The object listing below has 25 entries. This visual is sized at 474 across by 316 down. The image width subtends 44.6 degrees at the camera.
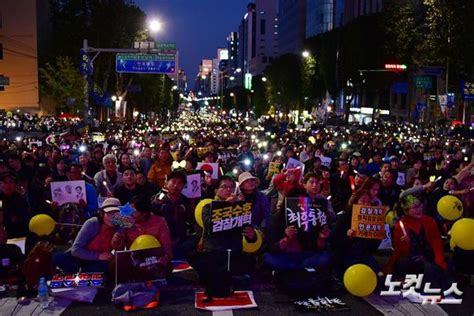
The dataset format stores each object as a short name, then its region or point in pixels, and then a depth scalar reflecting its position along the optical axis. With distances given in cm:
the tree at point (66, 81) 4409
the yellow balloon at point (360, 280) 748
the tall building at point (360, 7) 6850
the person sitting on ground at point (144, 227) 748
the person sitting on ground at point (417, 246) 786
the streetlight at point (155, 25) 2922
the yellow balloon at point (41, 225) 912
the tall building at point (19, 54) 4831
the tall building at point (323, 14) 8988
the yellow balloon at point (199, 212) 939
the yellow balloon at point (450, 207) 979
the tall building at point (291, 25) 11631
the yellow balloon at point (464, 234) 822
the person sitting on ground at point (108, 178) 1114
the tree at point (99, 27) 4781
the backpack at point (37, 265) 748
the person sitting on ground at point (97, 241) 742
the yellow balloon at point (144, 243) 714
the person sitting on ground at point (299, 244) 799
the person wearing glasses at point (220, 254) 754
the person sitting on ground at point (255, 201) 867
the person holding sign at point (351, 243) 794
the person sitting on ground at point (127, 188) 992
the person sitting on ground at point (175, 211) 887
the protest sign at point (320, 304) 717
